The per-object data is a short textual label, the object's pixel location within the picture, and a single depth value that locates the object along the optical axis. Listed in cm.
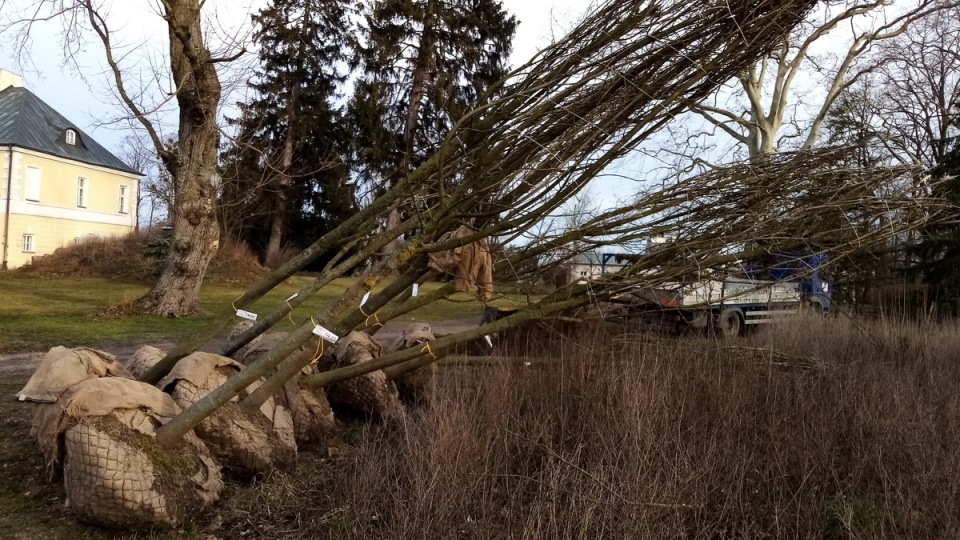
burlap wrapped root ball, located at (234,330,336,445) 457
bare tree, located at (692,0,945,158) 1906
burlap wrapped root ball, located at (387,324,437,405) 564
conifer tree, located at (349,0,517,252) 2555
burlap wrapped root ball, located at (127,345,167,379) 500
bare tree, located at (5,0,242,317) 1155
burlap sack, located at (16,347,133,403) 369
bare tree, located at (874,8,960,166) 1964
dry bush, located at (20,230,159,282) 2295
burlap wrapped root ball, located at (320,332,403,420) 512
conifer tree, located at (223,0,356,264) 2791
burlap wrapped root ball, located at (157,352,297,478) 379
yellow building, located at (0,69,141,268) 2803
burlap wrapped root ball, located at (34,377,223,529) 307
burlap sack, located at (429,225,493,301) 408
